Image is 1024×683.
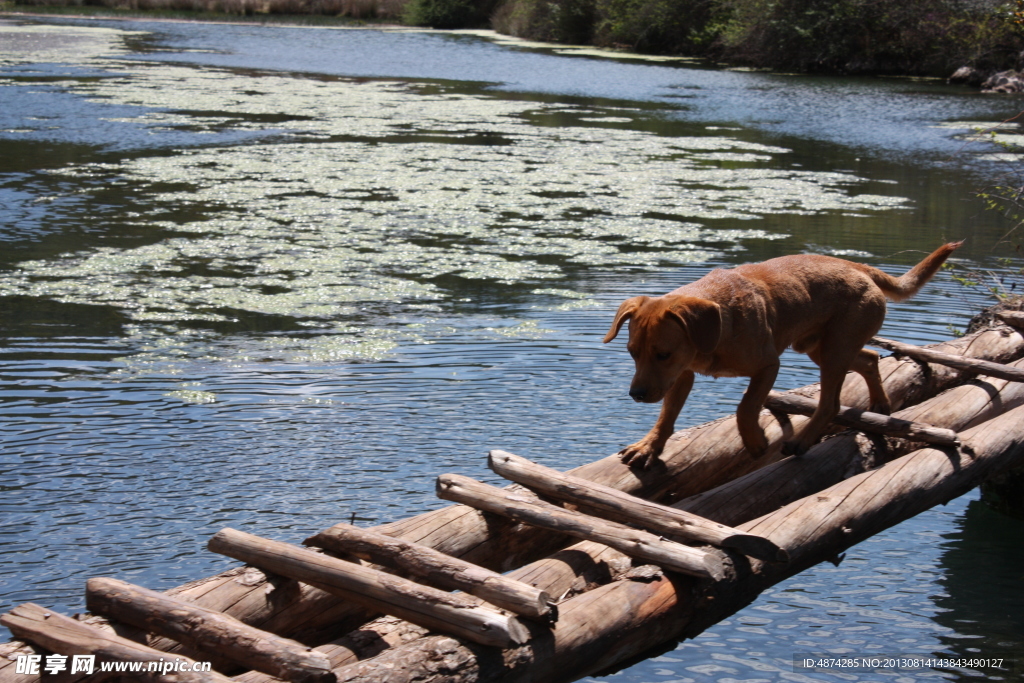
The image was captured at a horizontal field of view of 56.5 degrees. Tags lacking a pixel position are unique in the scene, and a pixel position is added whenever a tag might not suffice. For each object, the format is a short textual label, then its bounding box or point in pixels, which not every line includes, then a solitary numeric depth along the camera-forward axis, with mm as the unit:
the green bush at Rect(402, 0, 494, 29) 44500
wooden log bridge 2482
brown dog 3322
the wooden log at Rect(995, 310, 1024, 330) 5355
